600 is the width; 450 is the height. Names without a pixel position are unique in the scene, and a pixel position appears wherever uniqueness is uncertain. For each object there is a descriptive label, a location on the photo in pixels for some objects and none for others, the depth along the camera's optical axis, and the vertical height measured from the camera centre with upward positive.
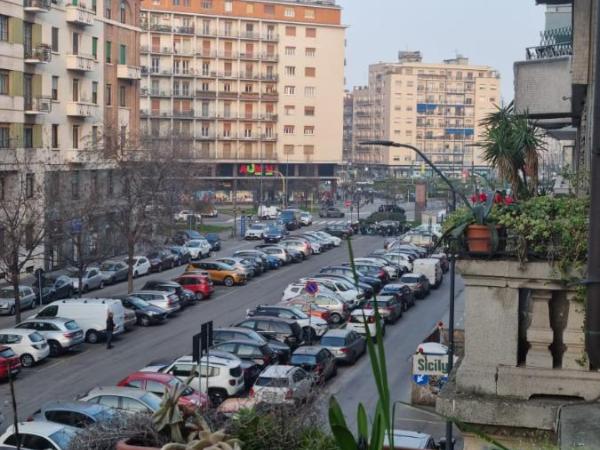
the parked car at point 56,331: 28.44 -5.35
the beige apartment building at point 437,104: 145.88 +7.14
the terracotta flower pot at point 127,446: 6.32 -1.95
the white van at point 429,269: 45.06 -5.42
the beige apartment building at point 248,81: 94.19 +6.80
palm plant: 12.43 +0.07
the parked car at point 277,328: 29.98 -5.51
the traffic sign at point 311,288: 30.48 -4.31
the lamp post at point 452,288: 14.45 -2.15
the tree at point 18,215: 31.00 -2.29
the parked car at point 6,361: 24.36 -5.39
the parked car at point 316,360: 25.22 -5.50
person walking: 29.98 -5.55
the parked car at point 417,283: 41.72 -5.65
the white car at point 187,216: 64.69 -4.69
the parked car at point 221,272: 44.34 -5.56
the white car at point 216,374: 23.30 -5.42
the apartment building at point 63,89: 40.34 +2.85
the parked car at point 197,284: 40.28 -5.55
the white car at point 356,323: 31.20 -5.62
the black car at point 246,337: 27.84 -5.35
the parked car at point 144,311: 34.12 -5.68
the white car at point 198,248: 53.84 -5.46
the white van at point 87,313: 30.61 -5.16
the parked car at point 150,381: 21.48 -5.13
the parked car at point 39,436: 16.52 -4.90
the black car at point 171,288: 37.62 -5.36
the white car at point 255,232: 65.50 -5.51
